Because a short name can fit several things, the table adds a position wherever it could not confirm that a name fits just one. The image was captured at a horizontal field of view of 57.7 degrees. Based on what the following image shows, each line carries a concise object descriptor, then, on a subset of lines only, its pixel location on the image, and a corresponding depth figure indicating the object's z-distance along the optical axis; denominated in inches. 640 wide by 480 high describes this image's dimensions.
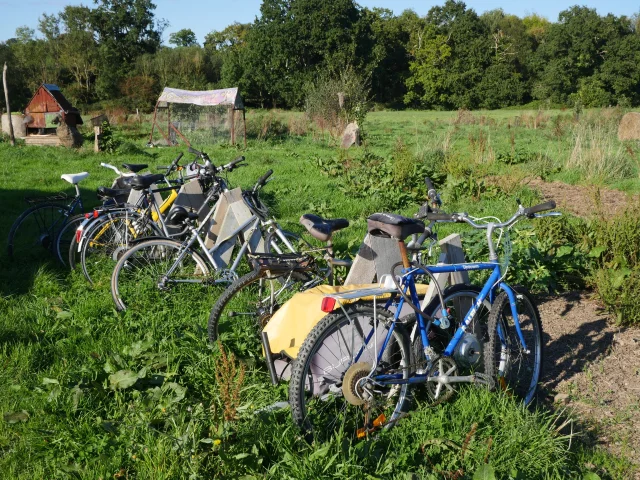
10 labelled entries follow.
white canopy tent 767.1
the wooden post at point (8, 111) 612.3
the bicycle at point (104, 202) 255.9
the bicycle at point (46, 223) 267.0
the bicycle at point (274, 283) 158.1
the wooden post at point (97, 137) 609.9
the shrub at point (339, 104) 782.5
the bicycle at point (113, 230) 227.4
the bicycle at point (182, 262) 196.4
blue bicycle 124.5
